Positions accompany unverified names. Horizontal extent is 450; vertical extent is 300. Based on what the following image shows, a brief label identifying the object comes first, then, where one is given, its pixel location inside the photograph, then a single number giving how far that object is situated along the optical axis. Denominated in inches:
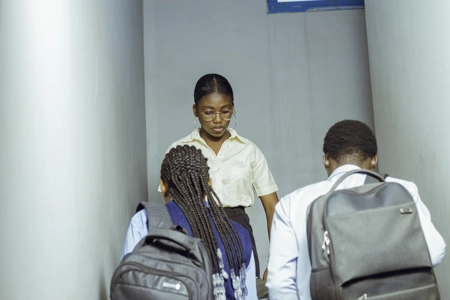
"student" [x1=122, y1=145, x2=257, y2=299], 85.5
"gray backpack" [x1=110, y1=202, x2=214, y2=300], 77.4
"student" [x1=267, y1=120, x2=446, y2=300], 82.9
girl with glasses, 134.8
